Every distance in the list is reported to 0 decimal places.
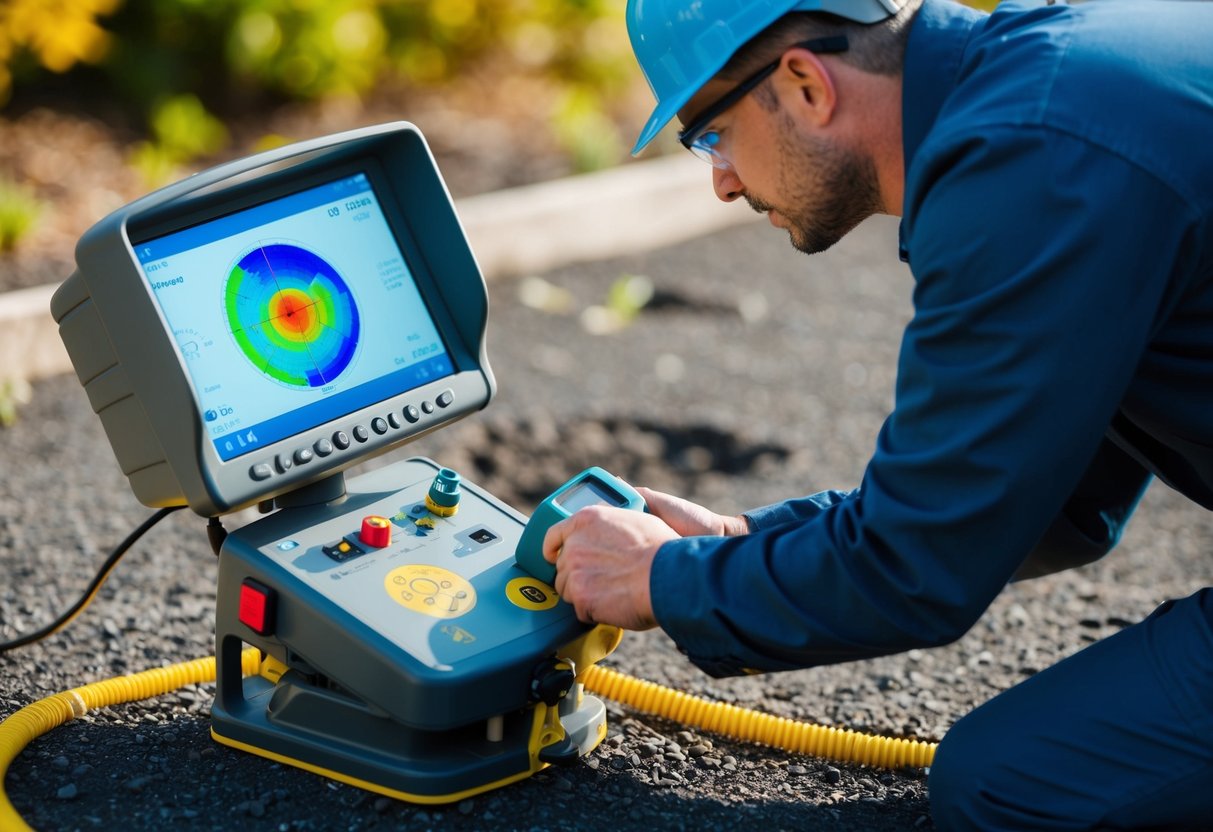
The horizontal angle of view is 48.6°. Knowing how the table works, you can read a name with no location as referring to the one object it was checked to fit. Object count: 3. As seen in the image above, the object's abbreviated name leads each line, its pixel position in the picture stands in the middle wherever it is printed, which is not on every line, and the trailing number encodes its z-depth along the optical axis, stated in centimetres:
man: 180
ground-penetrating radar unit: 204
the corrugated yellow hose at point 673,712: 243
